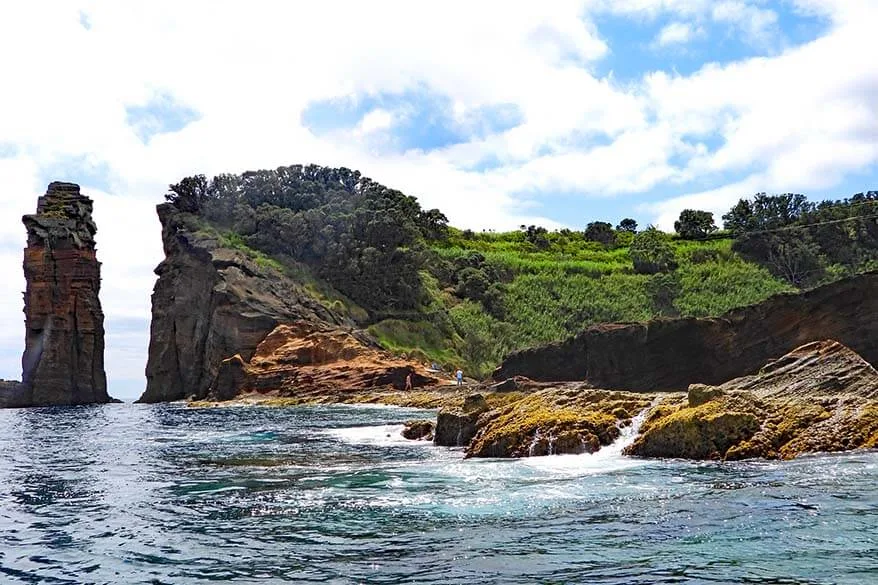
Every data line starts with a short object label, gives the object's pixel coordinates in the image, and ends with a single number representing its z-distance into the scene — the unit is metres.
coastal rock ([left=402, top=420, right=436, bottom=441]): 29.69
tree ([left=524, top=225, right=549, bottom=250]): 125.19
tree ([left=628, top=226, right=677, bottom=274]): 105.05
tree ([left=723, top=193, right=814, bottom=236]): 111.94
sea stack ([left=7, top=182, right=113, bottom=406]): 79.25
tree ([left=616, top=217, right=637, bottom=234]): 147.89
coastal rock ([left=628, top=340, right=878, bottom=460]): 19.48
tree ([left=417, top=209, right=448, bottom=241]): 120.22
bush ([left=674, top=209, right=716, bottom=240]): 124.04
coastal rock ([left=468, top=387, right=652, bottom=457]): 21.86
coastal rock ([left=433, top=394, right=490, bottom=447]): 26.52
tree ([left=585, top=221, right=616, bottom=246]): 131.04
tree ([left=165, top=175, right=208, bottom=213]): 86.44
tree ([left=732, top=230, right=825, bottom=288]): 99.88
